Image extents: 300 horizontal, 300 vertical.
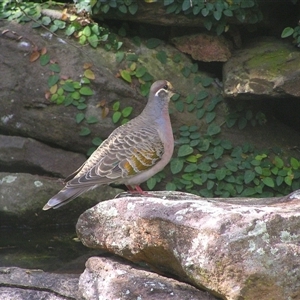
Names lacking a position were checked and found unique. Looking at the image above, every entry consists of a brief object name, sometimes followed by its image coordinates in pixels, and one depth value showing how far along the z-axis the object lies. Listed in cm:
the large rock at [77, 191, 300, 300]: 759
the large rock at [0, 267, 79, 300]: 973
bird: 1149
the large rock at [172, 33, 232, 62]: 1645
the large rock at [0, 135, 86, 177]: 1606
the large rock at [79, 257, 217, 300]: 852
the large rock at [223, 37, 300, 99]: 1460
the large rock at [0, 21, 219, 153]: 1623
